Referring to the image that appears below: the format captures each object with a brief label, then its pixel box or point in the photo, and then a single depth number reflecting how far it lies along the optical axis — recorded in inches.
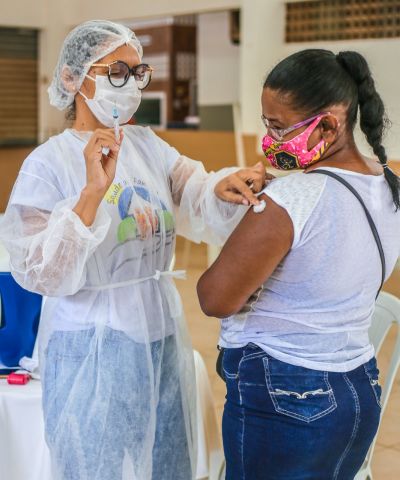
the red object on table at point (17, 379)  79.0
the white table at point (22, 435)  76.9
